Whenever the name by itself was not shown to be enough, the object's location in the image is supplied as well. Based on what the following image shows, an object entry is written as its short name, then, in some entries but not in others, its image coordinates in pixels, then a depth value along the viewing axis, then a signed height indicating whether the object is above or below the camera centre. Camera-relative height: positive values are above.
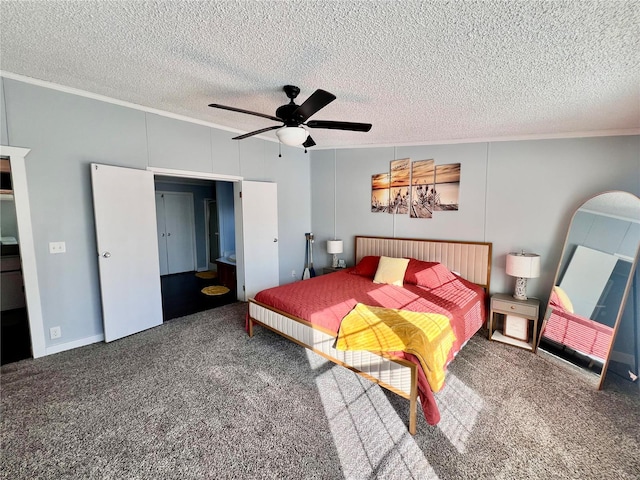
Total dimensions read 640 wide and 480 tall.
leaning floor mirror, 2.53 -0.81
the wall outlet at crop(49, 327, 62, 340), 2.79 -1.18
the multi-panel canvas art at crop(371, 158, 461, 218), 3.89 +0.44
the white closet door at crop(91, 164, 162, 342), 2.95 -0.35
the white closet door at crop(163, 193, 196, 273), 6.41 -0.30
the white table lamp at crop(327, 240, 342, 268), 4.77 -0.52
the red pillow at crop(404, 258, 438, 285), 3.56 -0.73
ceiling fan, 2.25 +0.83
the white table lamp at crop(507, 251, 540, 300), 3.08 -0.63
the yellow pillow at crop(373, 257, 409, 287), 3.59 -0.75
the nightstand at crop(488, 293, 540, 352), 3.00 -1.14
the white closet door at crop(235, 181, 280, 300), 4.31 -0.30
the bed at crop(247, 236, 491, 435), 2.01 -0.93
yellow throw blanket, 1.99 -0.97
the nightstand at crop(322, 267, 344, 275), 4.83 -0.95
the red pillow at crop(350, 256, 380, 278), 4.02 -0.77
